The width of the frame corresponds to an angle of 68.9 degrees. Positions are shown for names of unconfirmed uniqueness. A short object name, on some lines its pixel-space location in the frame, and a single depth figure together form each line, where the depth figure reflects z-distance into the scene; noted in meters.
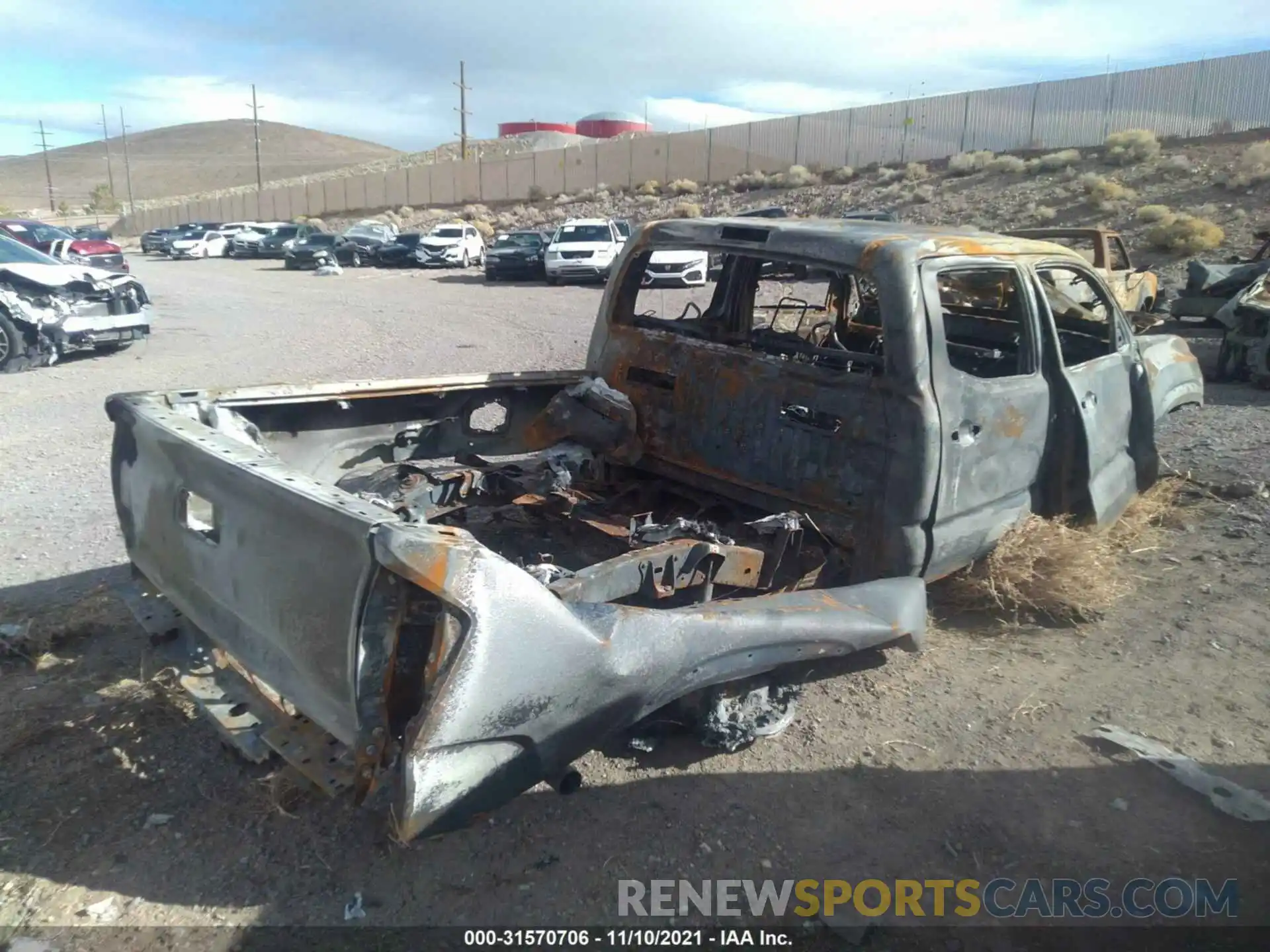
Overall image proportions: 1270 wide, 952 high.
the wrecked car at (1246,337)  10.53
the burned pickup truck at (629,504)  2.30
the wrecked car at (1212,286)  13.03
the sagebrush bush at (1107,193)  28.53
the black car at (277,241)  39.19
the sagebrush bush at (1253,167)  26.61
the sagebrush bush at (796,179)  43.25
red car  21.23
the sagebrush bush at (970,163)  36.91
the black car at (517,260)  25.55
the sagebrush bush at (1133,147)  32.22
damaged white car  10.98
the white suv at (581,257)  23.75
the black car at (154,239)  40.81
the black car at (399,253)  32.50
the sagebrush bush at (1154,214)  25.08
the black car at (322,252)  32.12
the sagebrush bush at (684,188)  47.88
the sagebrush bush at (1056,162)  33.78
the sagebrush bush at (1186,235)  22.17
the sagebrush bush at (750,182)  45.03
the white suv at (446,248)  31.70
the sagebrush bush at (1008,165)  34.66
